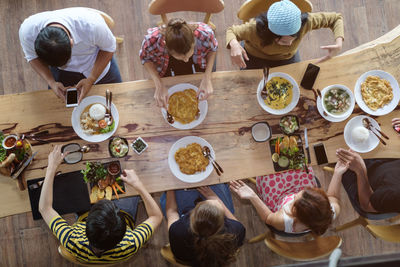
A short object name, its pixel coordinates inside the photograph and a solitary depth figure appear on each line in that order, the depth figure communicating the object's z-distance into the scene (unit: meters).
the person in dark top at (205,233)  1.73
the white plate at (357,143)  2.00
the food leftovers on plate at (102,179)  1.92
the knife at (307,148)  2.01
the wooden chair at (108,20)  2.36
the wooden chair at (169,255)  1.97
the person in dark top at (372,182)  1.97
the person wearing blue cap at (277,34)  1.96
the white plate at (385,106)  2.03
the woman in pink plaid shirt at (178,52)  1.86
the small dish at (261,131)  2.01
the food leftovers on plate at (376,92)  2.04
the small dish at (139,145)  1.97
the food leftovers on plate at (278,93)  2.06
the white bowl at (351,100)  2.02
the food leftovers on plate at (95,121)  1.95
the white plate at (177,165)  1.95
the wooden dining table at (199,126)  1.97
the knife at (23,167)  1.86
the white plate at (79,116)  1.97
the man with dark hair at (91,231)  1.72
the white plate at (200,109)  2.01
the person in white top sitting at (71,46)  1.80
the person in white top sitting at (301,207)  1.80
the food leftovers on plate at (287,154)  1.99
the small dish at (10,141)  1.85
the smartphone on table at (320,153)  2.00
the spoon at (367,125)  2.02
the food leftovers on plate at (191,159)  1.95
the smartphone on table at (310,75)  2.06
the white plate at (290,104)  2.04
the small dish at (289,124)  2.02
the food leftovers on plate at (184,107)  2.00
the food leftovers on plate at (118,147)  1.96
